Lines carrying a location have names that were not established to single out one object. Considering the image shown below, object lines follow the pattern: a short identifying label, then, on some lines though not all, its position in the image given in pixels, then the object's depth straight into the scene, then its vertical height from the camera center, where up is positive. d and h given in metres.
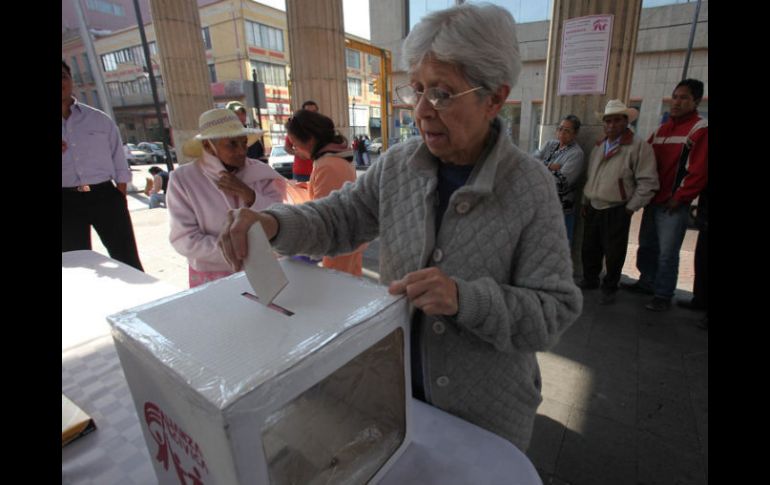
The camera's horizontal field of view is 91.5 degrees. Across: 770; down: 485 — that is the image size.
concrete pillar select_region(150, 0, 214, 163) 6.03 +1.02
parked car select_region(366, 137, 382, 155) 20.02 -1.45
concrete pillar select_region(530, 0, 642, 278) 3.16 +0.33
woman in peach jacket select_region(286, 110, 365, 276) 2.34 -0.20
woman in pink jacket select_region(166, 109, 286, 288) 1.90 -0.33
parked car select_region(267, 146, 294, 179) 11.14 -1.14
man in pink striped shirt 2.64 -0.36
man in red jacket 2.87 -0.57
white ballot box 0.50 -0.36
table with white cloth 0.84 -0.74
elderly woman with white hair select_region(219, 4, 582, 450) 0.82 -0.28
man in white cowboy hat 3.10 -0.65
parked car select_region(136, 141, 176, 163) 20.14 -1.19
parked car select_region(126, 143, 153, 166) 19.06 -1.43
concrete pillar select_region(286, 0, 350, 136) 5.38 +0.95
